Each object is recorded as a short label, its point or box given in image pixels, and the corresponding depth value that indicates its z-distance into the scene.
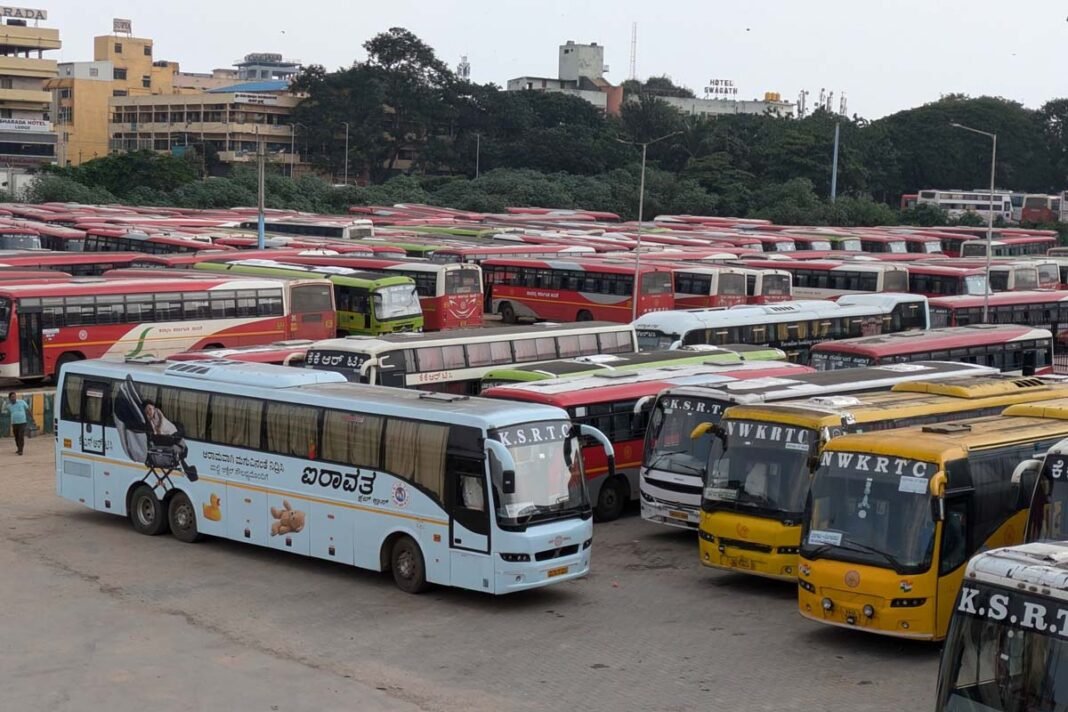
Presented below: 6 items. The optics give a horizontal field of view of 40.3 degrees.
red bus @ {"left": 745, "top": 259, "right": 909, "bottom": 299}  48.34
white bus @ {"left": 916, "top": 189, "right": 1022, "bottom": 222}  100.88
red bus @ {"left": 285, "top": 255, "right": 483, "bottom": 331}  41.41
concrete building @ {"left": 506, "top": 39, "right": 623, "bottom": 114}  141.00
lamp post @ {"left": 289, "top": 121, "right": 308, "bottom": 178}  112.81
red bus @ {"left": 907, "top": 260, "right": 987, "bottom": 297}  47.88
